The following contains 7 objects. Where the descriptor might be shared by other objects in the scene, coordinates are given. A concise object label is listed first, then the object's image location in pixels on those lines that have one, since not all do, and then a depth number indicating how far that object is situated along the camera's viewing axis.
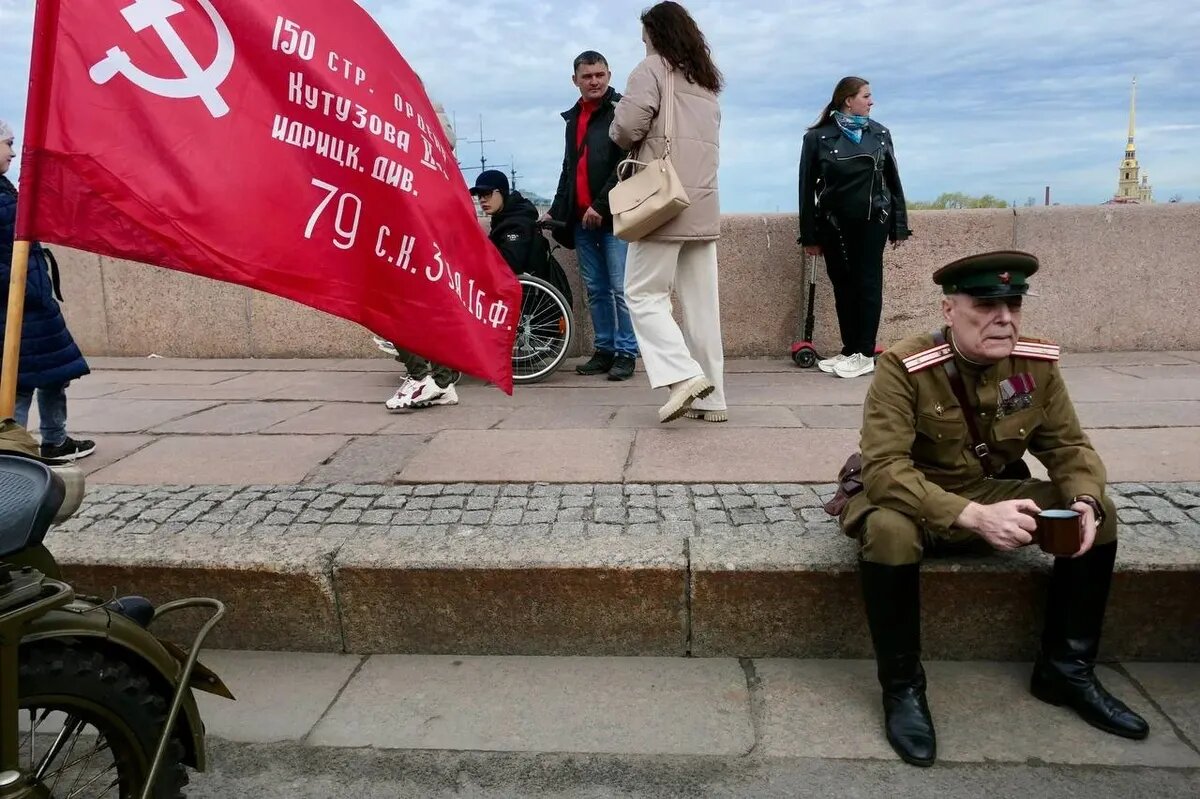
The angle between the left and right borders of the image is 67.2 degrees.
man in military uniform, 2.44
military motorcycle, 1.69
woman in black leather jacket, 5.81
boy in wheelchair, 6.13
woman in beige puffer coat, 4.47
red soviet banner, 2.20
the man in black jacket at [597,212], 5.62
